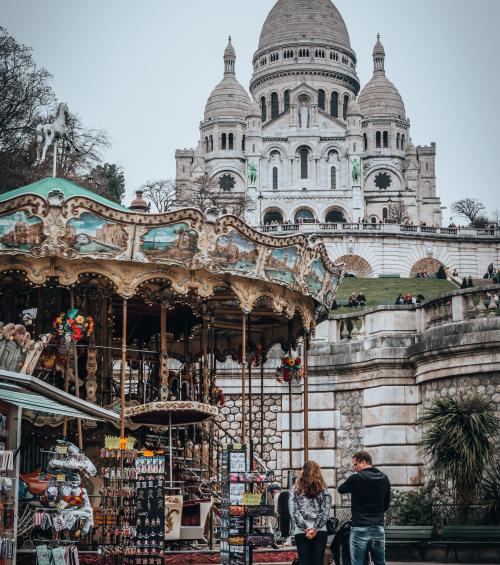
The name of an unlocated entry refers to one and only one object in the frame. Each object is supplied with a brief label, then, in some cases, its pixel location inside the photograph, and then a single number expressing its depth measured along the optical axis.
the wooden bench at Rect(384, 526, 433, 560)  24.84
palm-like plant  25.31
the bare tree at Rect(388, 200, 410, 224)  104.69
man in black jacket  14.14
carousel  20.45
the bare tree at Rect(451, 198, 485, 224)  110.44
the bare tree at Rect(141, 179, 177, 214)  77.88
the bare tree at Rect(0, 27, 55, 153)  47.50
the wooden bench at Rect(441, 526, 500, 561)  23.70
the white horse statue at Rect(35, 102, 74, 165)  22.64
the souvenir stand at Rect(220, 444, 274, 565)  17.20
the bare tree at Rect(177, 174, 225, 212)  79.58
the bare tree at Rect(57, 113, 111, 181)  49.34
